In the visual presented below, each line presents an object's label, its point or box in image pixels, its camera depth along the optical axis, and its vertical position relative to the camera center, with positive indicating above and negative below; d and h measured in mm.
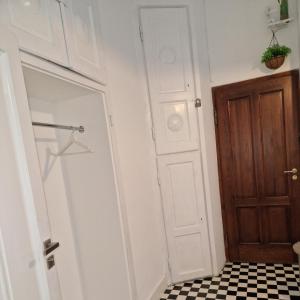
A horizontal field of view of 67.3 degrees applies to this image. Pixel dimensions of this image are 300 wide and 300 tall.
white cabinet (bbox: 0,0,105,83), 962 +567
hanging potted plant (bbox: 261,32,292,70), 2174 +602
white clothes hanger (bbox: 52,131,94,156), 1584 -56
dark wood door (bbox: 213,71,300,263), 2344 -503
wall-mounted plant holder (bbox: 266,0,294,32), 2176 +995
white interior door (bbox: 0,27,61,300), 828 -200
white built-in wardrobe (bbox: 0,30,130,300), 1570 -332
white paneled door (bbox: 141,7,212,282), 2207 -66
